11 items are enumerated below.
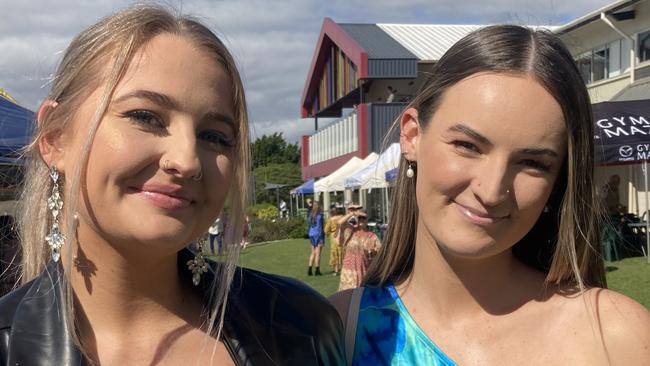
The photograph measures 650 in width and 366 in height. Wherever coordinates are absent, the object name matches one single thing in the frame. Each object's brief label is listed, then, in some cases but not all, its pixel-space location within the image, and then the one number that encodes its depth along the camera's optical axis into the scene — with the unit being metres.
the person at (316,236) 13.30
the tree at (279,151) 63.78
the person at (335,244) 12.47
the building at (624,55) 14.55
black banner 8.69
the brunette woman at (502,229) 1.71
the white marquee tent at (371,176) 9.24
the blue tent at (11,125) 3.56
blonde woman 1.37
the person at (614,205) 12.05
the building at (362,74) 20.30
